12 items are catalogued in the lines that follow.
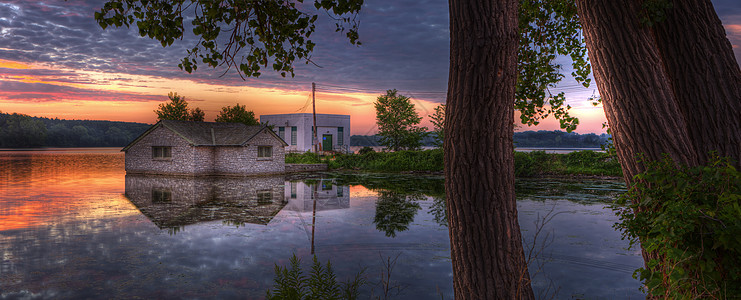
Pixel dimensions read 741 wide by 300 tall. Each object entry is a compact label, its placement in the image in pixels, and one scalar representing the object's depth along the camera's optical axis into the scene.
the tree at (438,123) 39.19
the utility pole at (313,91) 40.34
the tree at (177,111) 65.31
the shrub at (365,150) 40.89
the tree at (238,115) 59.34
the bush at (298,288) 4.35
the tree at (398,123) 44.75
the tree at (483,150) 3.06
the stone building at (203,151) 29.95
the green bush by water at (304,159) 37.97
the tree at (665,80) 3.50
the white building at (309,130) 49.91
